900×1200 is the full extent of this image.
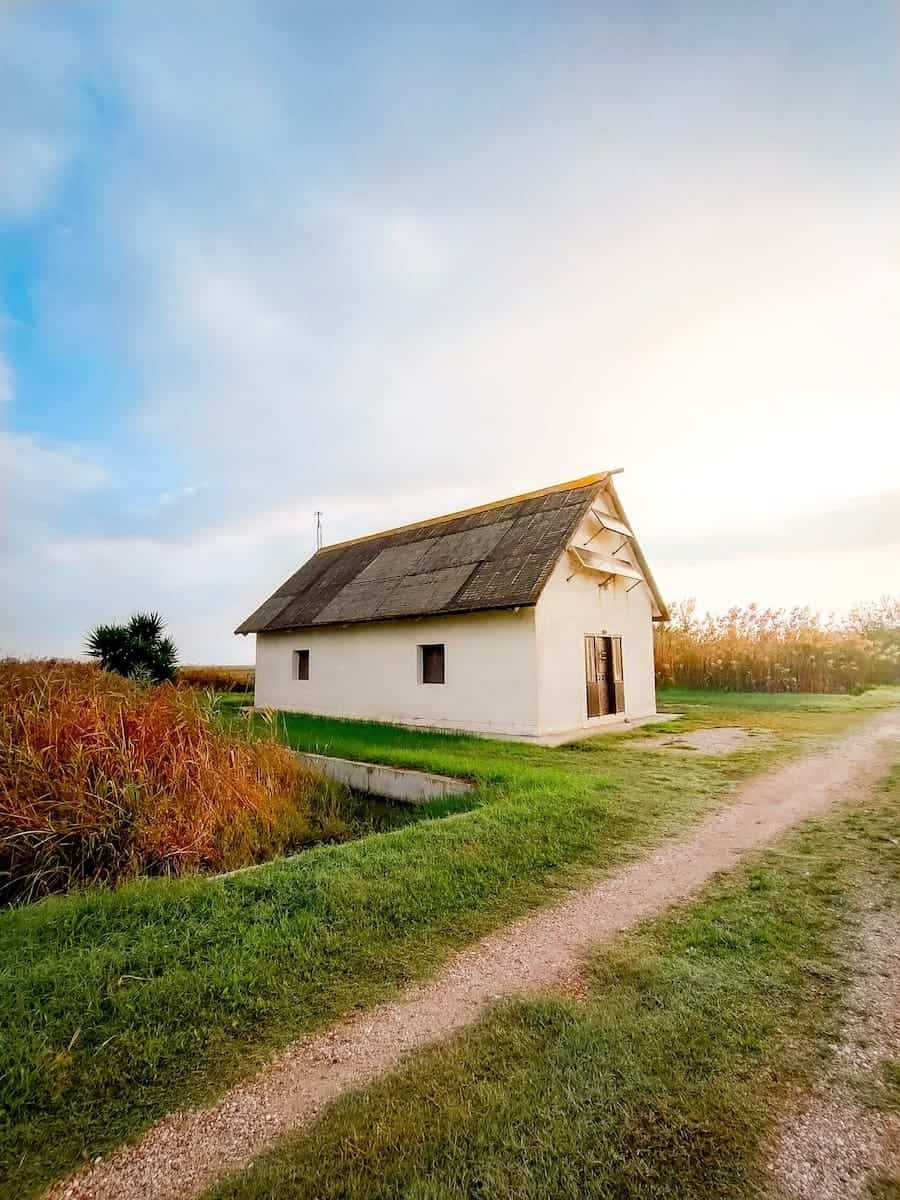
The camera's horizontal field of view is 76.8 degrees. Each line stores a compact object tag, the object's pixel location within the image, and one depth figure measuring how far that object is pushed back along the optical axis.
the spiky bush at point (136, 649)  16.75
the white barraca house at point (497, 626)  12.35
